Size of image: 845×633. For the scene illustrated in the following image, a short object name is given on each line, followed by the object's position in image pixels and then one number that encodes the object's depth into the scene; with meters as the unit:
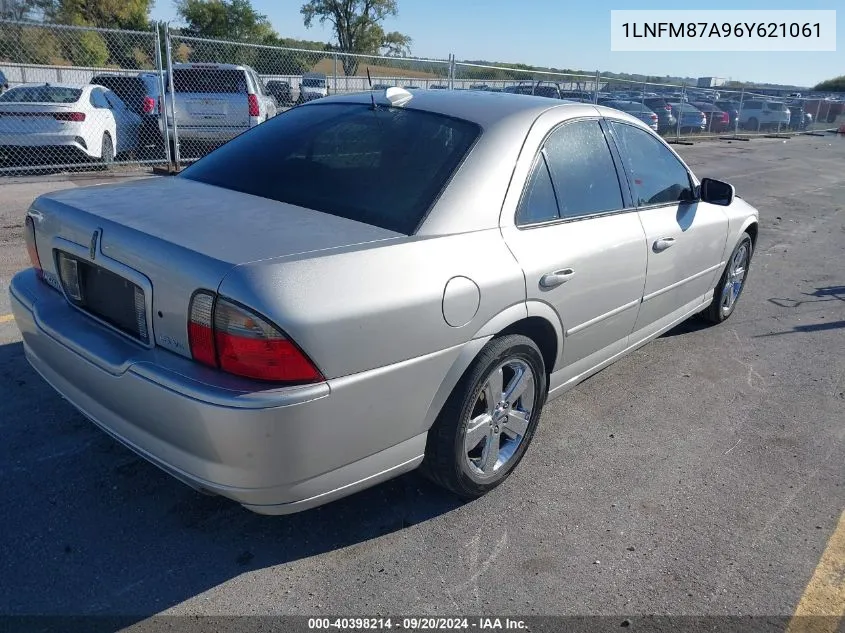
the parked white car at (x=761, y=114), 29.39
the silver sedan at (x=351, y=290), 2.23
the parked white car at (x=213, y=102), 11.48
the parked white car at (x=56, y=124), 10.10
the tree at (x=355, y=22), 59.09
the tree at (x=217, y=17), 48.97
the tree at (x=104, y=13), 36.69
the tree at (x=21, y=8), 26.41
